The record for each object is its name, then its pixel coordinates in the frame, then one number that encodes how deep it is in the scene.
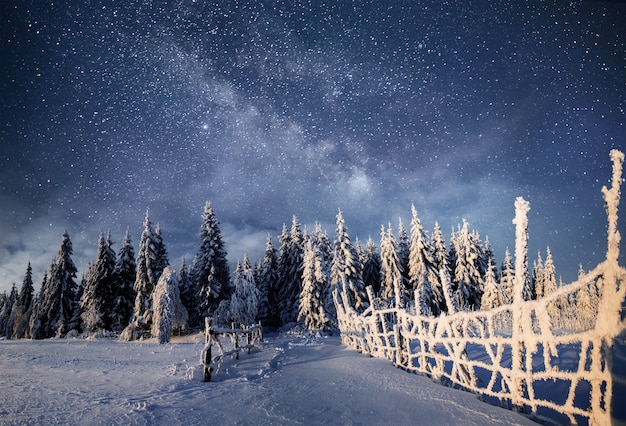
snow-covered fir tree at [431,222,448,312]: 32.44
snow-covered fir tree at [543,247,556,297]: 45.56
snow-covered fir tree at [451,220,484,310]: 35.84
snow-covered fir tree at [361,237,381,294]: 40.28
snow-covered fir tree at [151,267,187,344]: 22.38
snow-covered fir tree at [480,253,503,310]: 35.19
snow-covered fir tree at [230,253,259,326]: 25.78
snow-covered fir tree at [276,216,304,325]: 35.69
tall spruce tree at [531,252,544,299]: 52.44
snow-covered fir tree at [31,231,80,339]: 33.19
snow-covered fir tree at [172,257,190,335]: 26.39
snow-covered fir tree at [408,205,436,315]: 31.62
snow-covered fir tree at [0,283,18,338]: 39.25
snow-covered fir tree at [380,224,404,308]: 32.53
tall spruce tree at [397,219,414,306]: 34.97
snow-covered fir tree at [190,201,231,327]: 30.39
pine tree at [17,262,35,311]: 45.40
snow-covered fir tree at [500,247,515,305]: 40.59
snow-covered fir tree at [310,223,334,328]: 30.12
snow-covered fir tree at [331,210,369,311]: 29.86
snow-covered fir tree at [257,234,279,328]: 36.38
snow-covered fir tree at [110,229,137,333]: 31.89
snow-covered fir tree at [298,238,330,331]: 29.70
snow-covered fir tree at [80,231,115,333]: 30.28
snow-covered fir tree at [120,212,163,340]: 26.08
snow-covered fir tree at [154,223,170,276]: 32.22
